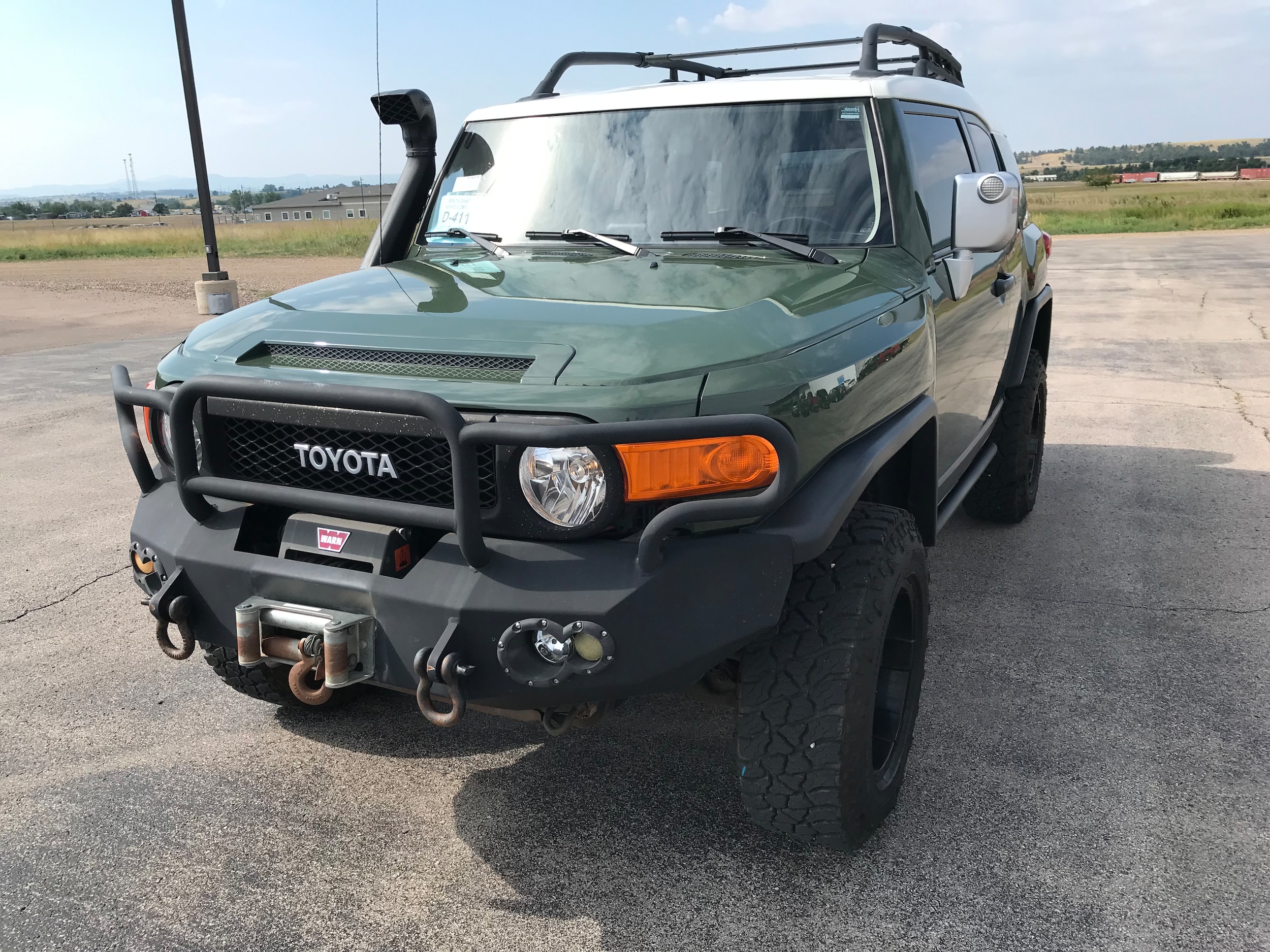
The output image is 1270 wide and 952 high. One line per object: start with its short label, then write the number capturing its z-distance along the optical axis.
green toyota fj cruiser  2.18
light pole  14.82
